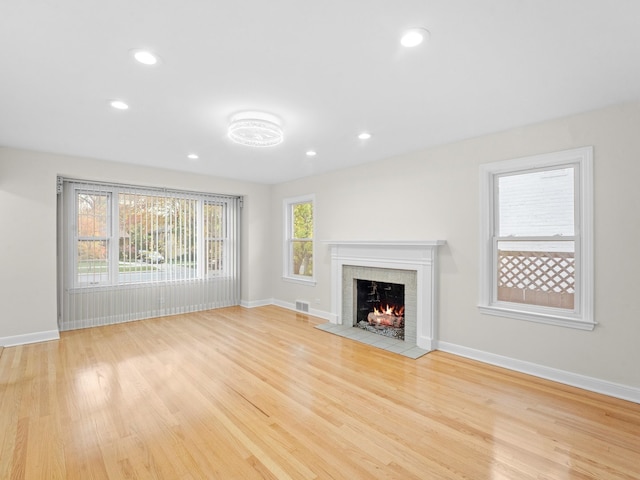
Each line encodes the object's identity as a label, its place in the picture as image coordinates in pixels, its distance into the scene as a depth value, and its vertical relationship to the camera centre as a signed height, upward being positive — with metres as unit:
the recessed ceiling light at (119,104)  2.77 +1.19
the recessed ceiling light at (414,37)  1.83 +1.20
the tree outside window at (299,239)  6.04 +0.00
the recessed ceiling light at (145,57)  2.04 +1.20
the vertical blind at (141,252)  4.86 -0.23
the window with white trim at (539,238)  2.98 +0.01
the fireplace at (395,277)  3.97 -0.54
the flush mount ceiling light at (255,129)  3.01 +1.07
